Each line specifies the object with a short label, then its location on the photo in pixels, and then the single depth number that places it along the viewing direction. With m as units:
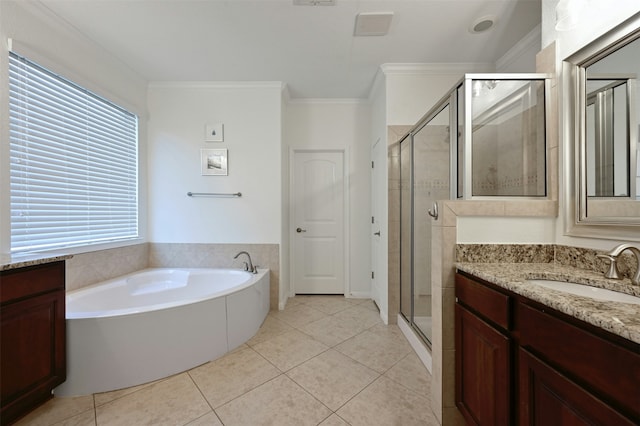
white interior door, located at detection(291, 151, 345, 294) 3.13
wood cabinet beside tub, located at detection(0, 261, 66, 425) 1.14
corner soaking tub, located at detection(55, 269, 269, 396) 1.44
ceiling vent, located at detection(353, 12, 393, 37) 1.68
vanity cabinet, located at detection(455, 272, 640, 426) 0.55
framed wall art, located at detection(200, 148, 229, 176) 2.66
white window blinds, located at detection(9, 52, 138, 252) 1.59
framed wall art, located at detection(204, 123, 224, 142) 2.66
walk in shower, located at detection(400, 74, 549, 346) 1.26
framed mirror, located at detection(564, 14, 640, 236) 0.94
